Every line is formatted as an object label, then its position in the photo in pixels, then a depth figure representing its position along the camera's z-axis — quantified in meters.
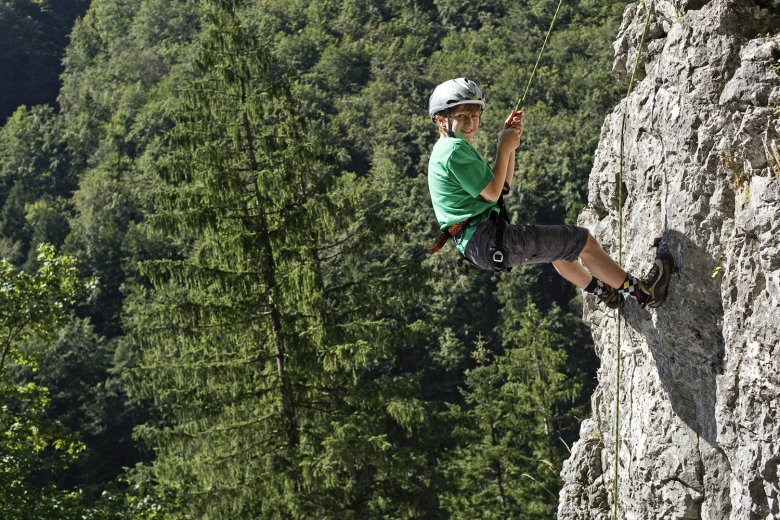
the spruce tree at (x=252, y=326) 13.64
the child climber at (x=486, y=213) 5.33
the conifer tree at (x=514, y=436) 22.53
